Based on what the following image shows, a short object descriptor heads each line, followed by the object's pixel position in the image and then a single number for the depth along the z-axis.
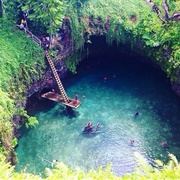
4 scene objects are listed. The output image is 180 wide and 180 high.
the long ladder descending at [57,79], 24.19
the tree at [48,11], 22.34
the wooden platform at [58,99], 23.75
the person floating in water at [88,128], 21.87
